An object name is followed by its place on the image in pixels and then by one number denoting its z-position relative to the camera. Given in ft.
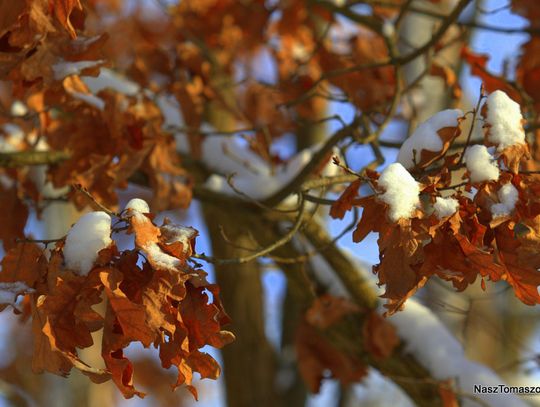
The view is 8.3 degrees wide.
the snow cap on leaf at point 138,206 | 11.90
